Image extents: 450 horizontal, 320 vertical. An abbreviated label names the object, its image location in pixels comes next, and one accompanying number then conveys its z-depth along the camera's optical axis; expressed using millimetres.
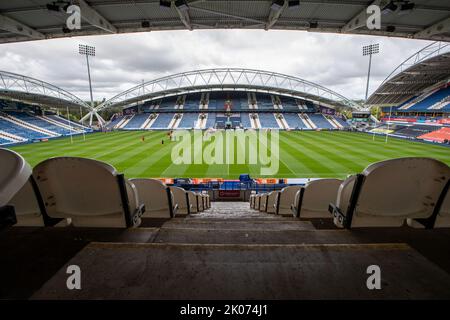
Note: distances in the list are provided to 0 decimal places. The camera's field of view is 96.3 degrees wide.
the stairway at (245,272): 1166
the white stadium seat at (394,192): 2121
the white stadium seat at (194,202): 8901
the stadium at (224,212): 1270
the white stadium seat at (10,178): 1288
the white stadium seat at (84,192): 2176
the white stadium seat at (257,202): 10555
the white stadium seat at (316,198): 4207
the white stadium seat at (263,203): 9379
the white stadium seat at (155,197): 4508
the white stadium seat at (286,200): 6567
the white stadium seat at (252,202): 11989
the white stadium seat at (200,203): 9650
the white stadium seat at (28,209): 2248
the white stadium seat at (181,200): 6930
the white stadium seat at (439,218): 2197
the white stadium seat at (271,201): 8622
